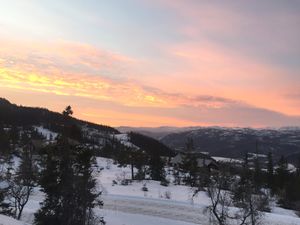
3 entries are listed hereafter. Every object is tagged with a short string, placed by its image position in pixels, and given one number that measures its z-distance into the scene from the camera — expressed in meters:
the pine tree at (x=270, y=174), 48.81
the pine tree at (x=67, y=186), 16.55
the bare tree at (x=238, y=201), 19.53
